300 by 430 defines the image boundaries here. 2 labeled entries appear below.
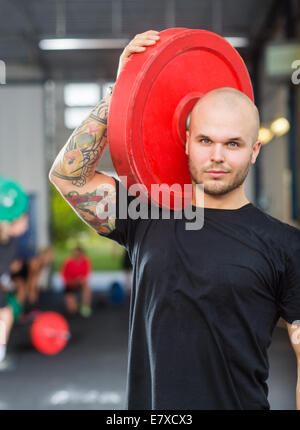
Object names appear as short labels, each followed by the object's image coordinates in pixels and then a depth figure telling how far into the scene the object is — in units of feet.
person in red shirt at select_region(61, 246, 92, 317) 22.34
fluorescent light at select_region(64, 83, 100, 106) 37.48
